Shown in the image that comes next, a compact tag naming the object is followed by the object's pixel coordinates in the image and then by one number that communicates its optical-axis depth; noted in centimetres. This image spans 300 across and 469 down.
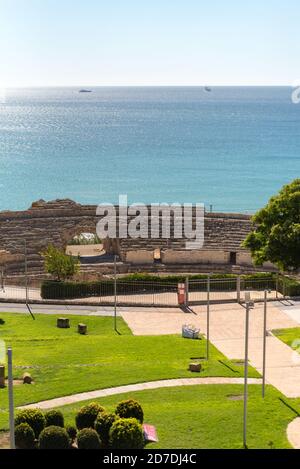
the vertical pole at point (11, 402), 2142
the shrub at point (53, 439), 2434
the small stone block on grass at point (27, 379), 3209
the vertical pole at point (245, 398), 2619
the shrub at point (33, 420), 2520
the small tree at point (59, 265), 4978
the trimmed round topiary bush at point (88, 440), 2455
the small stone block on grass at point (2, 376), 3132
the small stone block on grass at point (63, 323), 4250
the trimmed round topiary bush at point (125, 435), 2461
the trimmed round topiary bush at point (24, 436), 2475
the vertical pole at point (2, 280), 5060
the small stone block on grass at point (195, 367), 3403
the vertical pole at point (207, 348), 3647
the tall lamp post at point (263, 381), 3049
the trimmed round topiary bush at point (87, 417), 2589
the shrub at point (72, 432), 2572
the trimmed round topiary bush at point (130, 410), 2614
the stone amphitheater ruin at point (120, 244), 5694
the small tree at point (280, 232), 3897
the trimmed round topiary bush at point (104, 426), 2531
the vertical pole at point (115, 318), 4247
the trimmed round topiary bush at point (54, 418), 2556
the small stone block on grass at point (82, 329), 4140
